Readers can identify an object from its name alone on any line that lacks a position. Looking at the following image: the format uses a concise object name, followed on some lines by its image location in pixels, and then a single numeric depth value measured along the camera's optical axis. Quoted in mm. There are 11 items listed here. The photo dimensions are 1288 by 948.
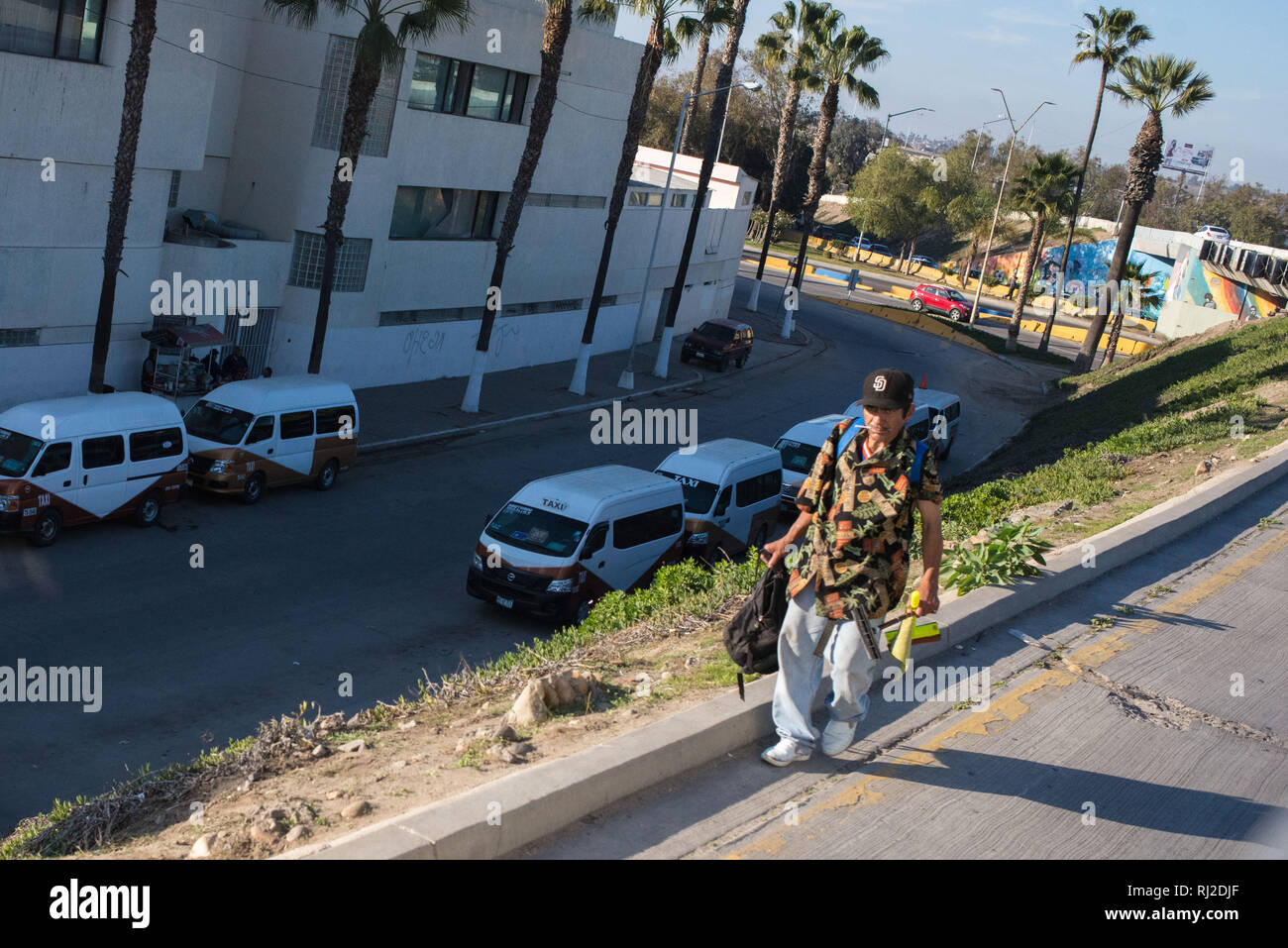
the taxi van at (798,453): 24547
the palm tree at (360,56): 24375
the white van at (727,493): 20703
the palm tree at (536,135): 29547
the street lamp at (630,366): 33694
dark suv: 42438
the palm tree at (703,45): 34656
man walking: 5559
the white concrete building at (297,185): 21484
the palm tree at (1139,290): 76500
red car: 68000
